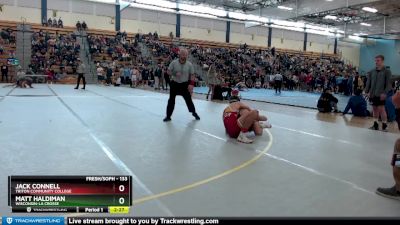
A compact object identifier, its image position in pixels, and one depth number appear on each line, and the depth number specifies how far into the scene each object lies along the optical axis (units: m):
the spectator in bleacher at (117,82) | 25.42
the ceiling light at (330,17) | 34.53
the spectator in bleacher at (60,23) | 31.28
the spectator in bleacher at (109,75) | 27.00
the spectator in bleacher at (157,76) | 23.35
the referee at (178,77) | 7.74
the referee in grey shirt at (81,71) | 17.30
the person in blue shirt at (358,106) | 10.46
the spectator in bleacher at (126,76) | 27.70
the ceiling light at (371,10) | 28.02
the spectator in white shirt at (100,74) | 27.78
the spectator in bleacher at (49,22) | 30.95
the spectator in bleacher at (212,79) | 15.44
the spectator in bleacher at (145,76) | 28.38
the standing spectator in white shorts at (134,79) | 25.12
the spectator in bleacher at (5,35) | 27.42
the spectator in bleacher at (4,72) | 25.14
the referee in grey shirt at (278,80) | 23.85
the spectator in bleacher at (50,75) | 25.30
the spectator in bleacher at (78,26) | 31.98
